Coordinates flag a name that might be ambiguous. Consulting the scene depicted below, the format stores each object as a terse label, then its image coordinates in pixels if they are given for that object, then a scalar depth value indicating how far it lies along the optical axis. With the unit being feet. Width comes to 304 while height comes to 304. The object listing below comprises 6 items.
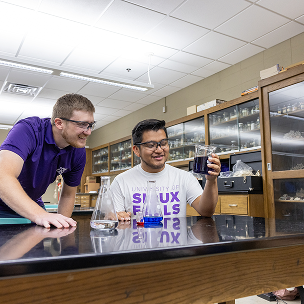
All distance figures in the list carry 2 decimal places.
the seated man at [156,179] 5.89
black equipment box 10.72
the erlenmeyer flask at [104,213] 3.13
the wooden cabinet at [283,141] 10.09
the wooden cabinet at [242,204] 10.73
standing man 3.97
